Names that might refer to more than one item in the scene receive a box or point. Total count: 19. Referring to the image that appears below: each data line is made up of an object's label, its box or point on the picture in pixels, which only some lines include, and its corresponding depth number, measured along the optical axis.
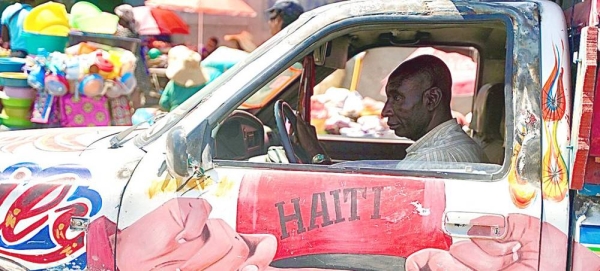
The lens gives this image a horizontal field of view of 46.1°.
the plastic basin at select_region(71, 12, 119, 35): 7.38
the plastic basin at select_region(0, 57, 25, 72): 6.80
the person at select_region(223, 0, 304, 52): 6.96
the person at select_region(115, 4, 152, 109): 7.74
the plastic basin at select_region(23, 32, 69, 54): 7.10
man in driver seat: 2.83
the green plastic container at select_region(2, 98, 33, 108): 6.81
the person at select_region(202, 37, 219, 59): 9.74
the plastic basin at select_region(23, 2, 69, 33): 7.10
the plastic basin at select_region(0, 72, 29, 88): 6.73
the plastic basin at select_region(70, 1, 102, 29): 7.50
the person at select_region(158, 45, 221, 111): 6.32
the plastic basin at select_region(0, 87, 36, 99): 6.78
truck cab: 2.06
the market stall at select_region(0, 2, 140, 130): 6.48
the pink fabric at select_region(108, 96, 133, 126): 6.82
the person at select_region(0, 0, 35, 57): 7.23
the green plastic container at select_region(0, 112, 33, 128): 6.91
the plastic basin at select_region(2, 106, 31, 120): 6.88
